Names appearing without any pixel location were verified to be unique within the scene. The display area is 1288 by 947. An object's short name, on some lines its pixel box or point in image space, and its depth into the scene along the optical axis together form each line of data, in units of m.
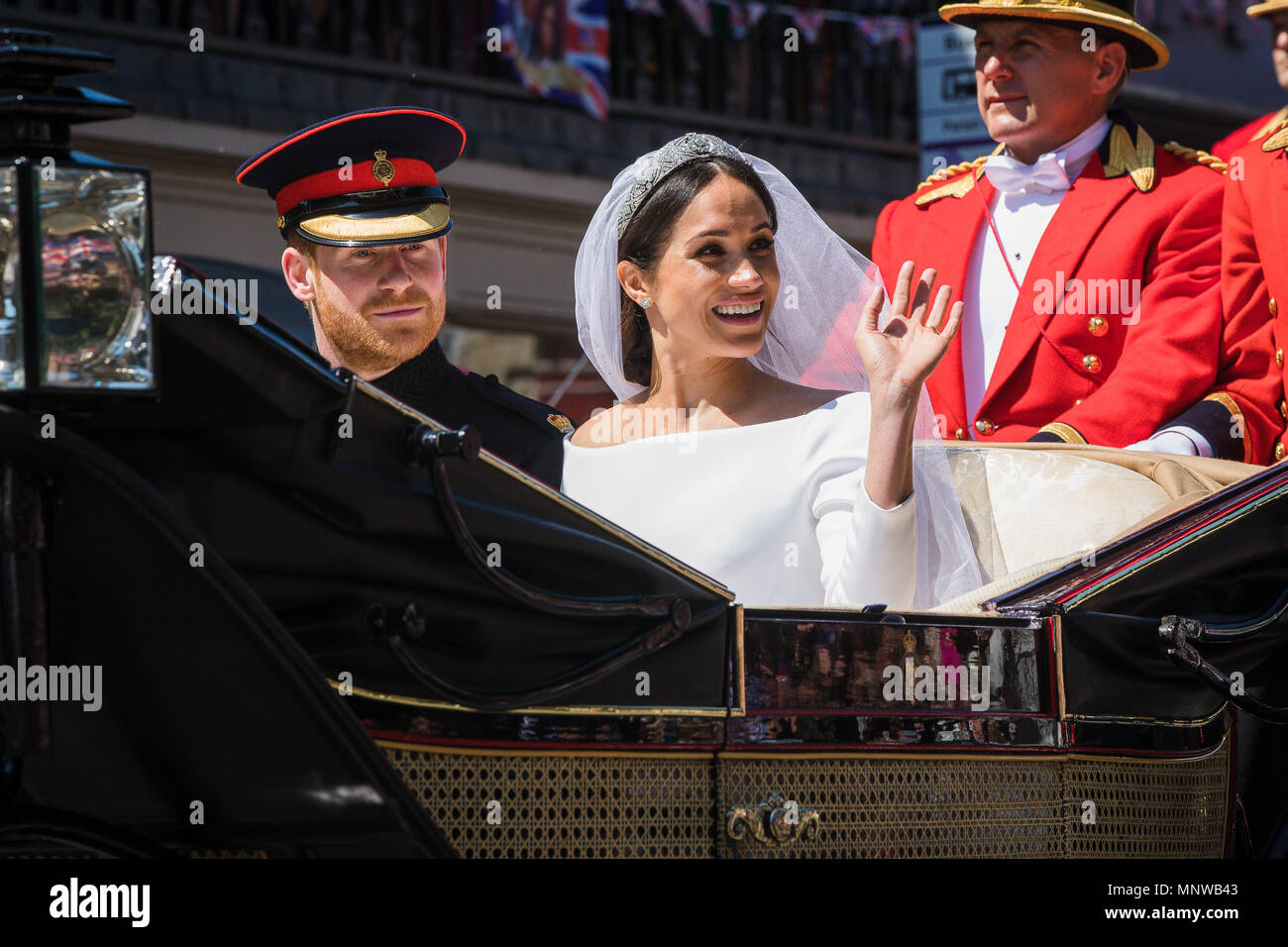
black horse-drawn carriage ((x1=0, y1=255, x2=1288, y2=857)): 3.09
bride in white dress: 4.80
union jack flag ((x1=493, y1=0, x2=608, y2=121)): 16.42
